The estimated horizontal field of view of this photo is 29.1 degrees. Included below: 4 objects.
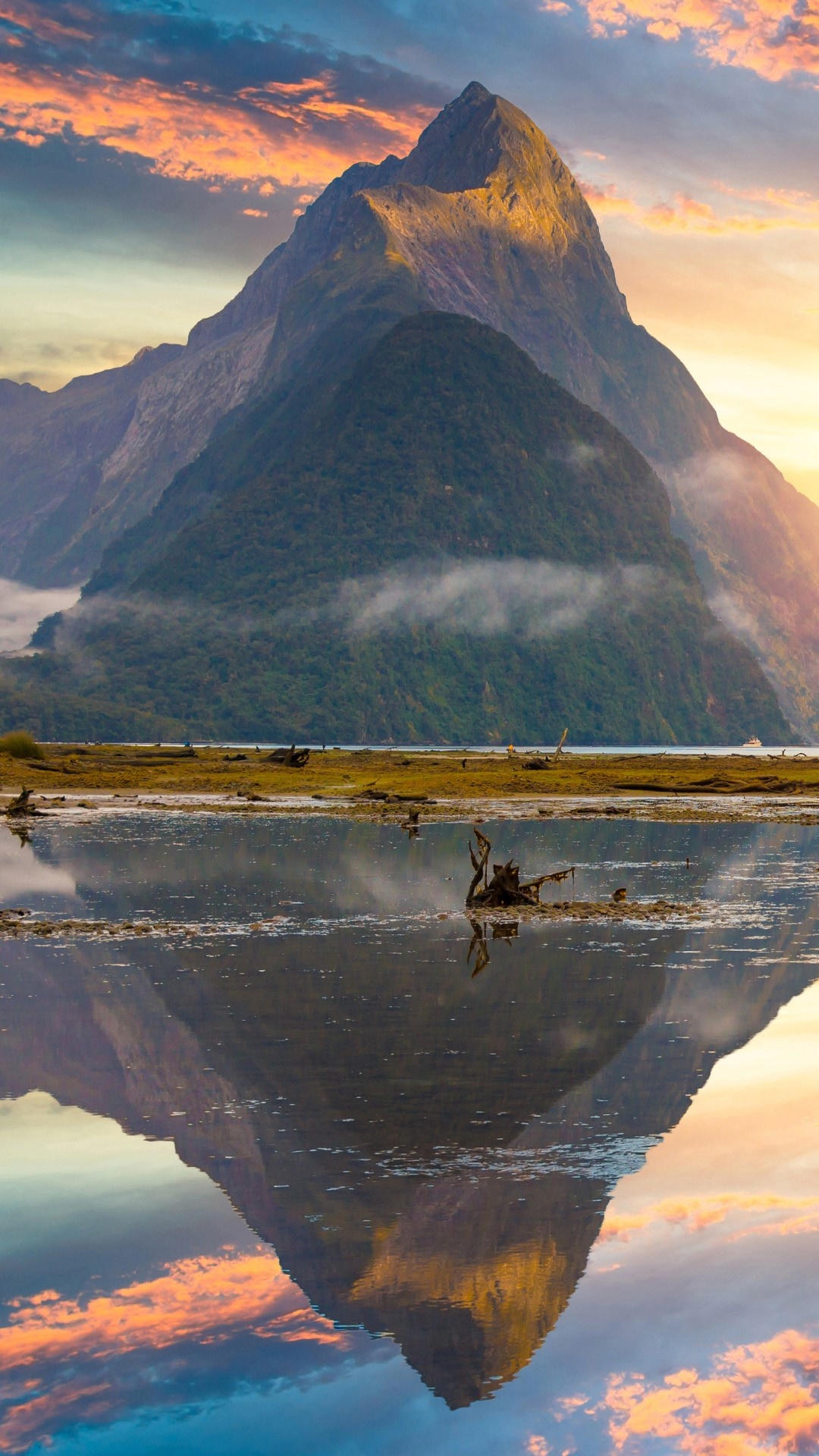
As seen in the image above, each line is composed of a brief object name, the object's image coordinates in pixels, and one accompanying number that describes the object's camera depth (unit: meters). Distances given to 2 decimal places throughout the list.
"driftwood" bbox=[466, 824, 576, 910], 42.47
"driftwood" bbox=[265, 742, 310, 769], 130.88
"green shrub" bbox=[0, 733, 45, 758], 135.00
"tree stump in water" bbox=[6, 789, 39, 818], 80.12
